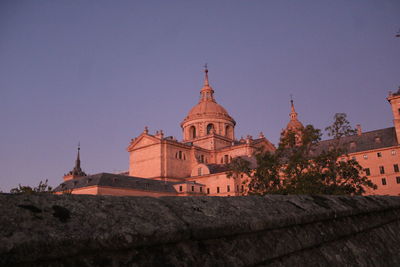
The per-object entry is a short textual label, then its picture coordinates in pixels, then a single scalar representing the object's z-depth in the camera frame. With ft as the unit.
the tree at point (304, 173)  85.37
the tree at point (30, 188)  103.81
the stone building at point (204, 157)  166.09
